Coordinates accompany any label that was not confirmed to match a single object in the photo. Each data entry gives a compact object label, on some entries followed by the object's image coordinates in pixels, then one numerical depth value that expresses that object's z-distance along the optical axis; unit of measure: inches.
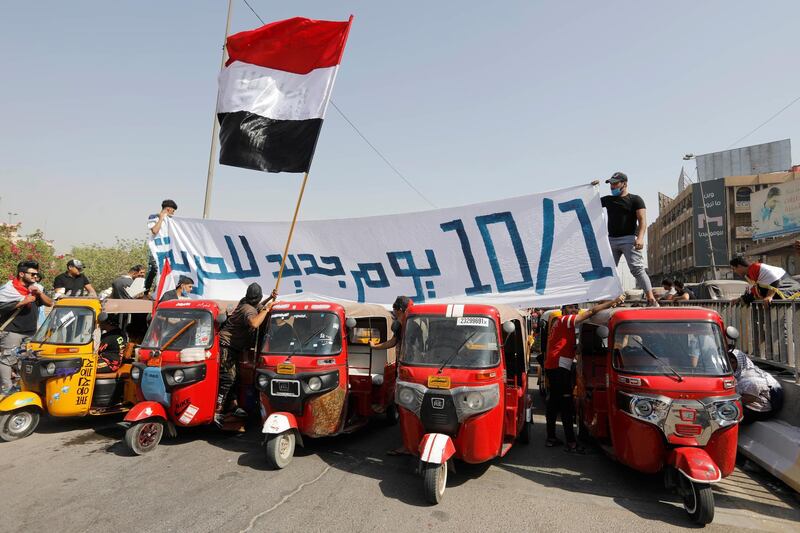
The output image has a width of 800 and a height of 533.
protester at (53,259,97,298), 368.2
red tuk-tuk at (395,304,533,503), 207.6
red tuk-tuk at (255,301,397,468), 243.4
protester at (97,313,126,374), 307.0
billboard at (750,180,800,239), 1443.2
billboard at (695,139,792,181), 2101.4
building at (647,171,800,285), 2042.3
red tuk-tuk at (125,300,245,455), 255.4
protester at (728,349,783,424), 239.9
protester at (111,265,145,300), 380.2
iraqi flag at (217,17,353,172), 309.0
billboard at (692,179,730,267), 2087.8
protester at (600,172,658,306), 271.6
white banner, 245.9
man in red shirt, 264.7
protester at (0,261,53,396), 319.3
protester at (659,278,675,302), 460.3
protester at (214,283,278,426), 286.8
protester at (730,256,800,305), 276.4
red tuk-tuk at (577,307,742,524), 185.2
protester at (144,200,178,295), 348.5
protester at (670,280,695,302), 426.8
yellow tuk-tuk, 275.3
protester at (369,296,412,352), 251.8
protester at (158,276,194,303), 333.4
